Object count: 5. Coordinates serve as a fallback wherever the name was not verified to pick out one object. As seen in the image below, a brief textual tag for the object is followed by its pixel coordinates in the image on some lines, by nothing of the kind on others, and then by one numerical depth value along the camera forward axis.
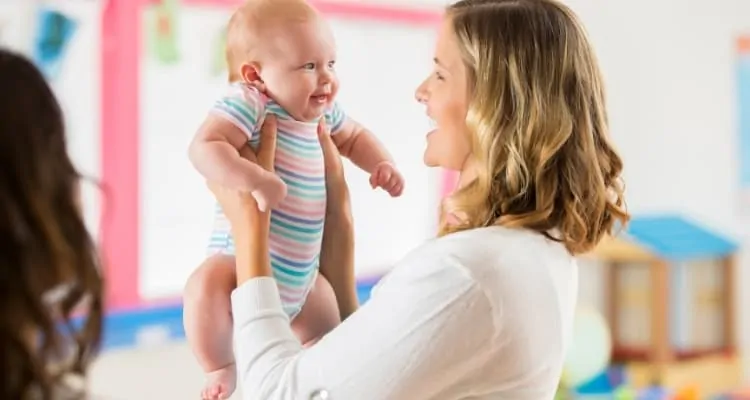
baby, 1.87
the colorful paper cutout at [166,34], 2.65
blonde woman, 1.89
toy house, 4.15
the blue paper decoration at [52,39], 2.50
